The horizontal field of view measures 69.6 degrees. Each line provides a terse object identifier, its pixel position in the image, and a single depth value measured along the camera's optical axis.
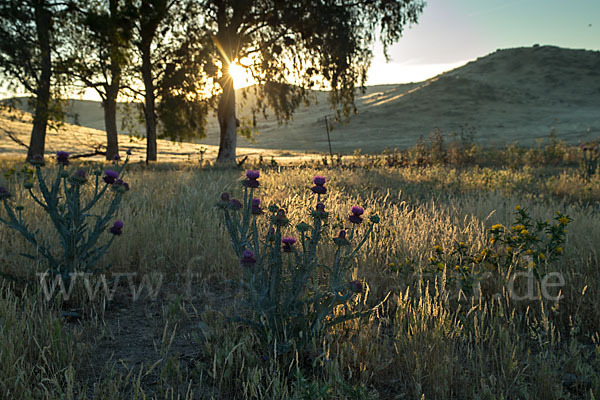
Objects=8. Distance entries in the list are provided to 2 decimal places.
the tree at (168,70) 16.77
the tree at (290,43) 14.72
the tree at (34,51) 14.68
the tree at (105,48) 15.75
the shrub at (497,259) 3.20
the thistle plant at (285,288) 2.24
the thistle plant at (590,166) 9.33
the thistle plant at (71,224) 2.95
